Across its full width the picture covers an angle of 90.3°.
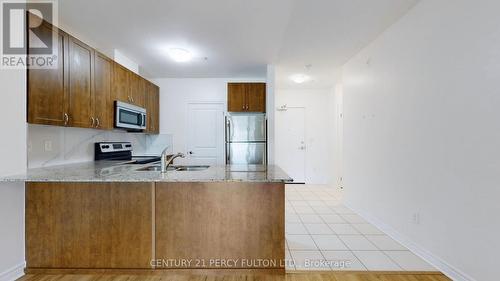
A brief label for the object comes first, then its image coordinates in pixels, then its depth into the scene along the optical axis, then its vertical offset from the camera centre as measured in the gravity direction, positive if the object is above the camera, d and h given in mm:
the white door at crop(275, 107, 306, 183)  6387 -33
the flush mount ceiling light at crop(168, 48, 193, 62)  3494 +1239
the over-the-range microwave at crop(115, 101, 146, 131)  3193 +332
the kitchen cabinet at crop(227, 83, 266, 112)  4496 +775
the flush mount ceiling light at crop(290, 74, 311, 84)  5004 +1282
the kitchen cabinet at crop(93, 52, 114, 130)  2830 +565
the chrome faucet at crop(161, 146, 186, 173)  2205 -202
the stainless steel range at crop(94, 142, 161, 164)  3357 -181
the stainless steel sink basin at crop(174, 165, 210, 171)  2568 -296
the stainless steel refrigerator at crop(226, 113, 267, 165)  4312 +14
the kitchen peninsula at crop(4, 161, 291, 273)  2119 -734
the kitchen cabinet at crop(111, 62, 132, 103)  3188 +753
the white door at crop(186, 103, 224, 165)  4984 +157
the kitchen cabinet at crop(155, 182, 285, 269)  2135 -725
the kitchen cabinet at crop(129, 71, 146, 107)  3666 +787
